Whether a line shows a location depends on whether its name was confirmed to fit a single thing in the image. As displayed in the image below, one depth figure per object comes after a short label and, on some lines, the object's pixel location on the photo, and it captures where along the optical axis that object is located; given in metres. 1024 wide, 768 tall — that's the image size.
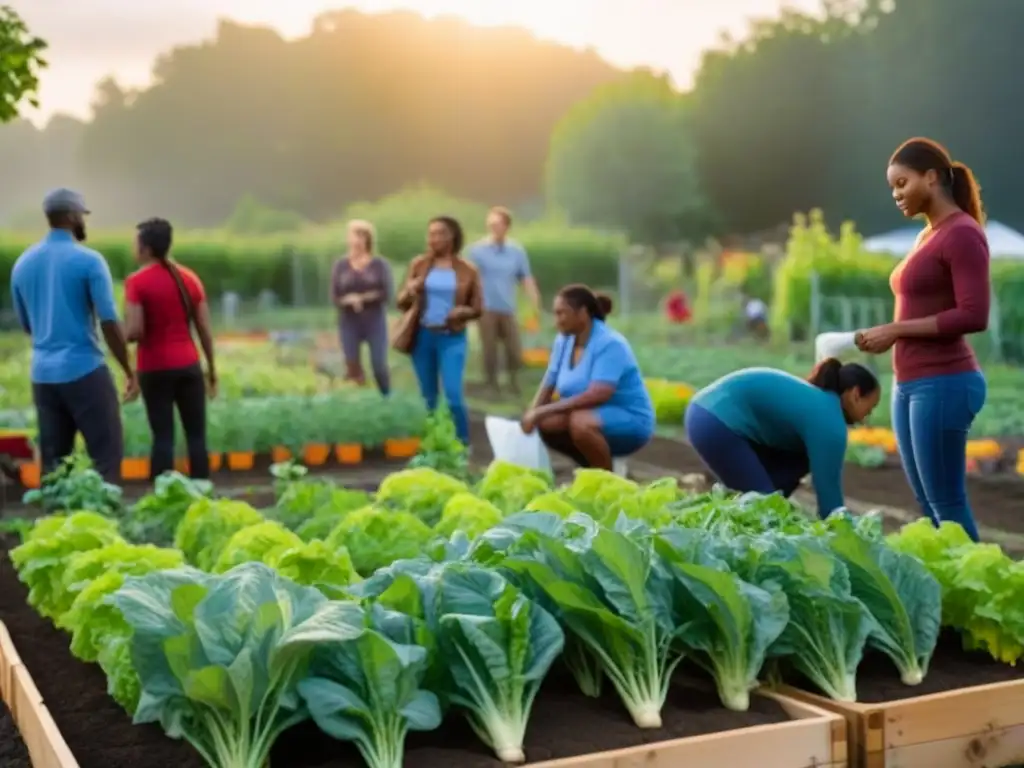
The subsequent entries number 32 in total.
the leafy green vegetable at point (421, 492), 5.68
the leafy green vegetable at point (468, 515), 5.01
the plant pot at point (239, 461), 9.30
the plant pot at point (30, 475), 8.44
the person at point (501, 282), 11.26
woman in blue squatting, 6.76
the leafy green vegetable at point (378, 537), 4.89
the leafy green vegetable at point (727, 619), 3.37
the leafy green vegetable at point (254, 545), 4.50
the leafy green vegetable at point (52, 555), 4.78
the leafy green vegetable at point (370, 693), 2.98
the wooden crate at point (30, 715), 3.29
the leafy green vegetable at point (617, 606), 3.30
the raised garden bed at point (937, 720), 3.31
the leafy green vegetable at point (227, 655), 2.92
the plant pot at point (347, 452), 9.52
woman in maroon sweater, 4.79
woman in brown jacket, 8.66
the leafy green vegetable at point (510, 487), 5.57
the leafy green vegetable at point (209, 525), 5.17
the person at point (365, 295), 10.55
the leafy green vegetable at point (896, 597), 3.64
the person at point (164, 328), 7.05
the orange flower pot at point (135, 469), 8.90
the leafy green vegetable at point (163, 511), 5.73
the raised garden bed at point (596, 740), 3.10
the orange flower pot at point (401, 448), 9.75
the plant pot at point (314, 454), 9.46
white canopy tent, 22.39
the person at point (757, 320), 23.09
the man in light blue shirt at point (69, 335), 6.57
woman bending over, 5.21
